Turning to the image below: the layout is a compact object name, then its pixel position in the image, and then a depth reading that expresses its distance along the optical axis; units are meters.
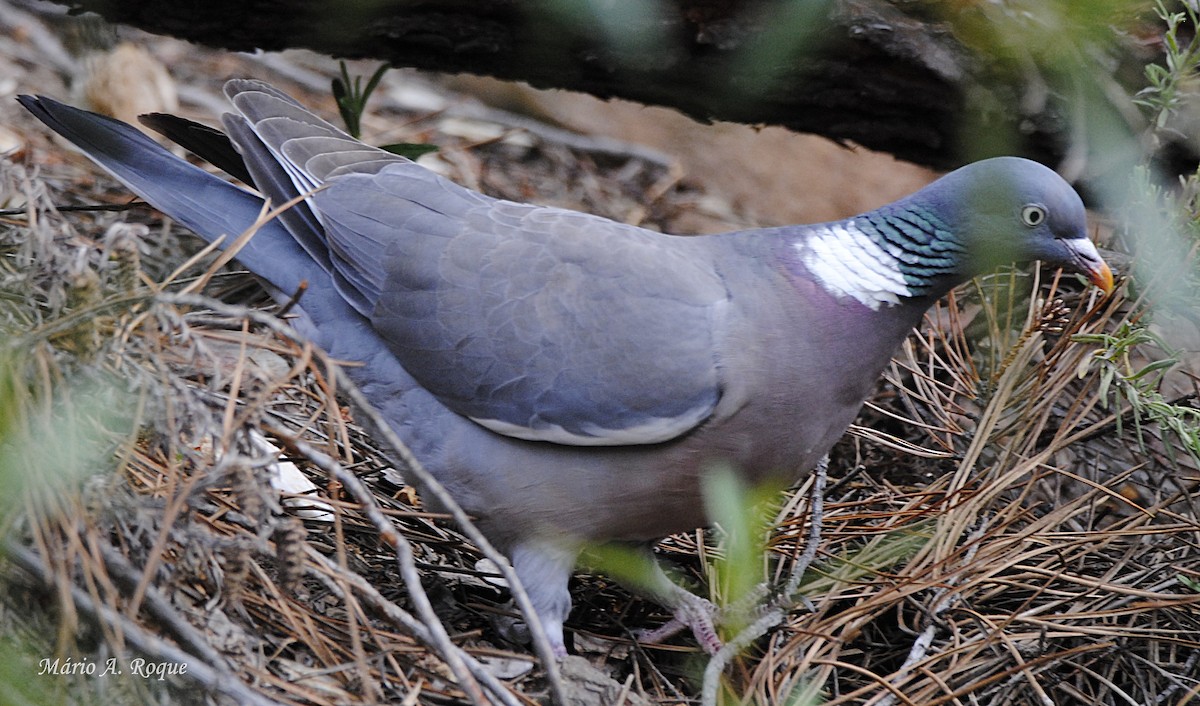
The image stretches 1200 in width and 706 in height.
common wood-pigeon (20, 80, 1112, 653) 5.44
